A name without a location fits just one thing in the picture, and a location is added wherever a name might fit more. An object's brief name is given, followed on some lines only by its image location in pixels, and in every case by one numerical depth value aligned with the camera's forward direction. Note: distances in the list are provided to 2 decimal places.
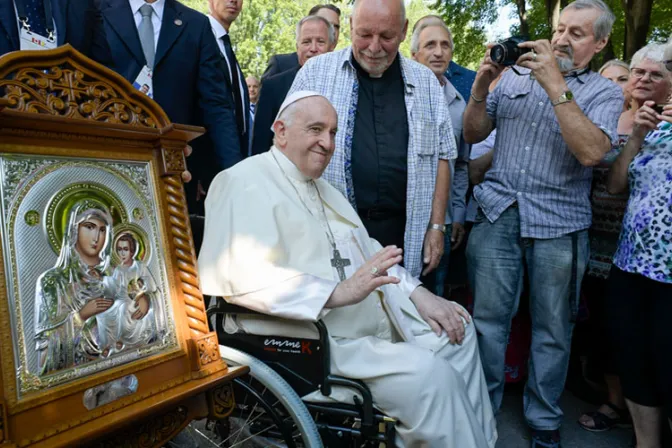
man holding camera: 2.58
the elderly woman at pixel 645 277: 2.36
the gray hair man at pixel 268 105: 3.67
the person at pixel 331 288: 1.95
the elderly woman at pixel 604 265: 2.95
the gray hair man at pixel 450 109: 3.32
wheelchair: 1.87
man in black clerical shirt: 2.84
